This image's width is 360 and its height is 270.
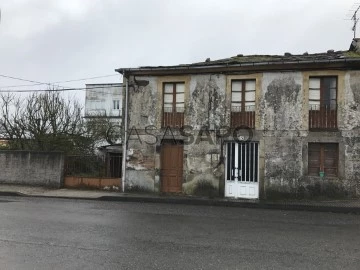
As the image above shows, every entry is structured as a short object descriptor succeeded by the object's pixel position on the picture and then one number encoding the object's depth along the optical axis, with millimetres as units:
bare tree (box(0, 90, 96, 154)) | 25375
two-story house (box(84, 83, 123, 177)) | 51875
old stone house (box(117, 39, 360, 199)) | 17359
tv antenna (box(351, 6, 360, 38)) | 22642
